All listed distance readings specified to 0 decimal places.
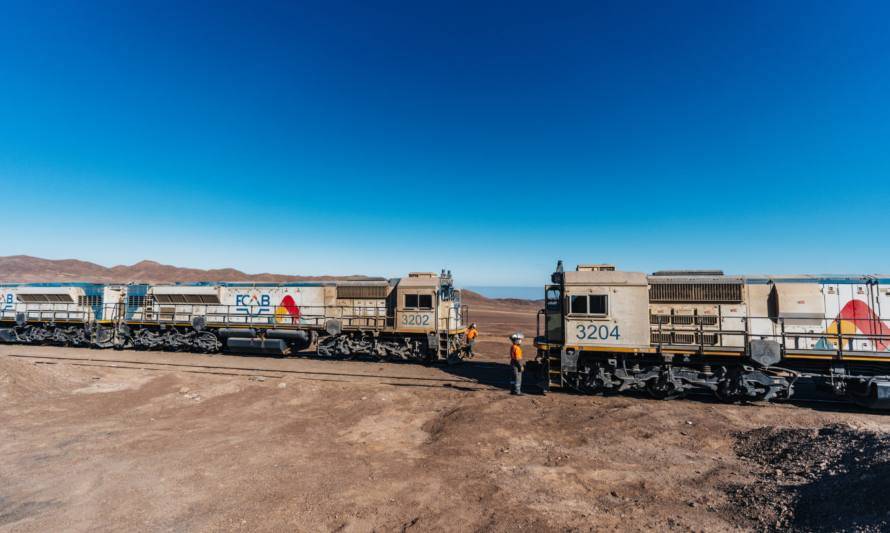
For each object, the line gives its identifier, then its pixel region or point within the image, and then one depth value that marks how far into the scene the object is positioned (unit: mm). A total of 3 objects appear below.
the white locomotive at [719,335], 11680
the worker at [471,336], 20359
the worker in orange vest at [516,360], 13109
